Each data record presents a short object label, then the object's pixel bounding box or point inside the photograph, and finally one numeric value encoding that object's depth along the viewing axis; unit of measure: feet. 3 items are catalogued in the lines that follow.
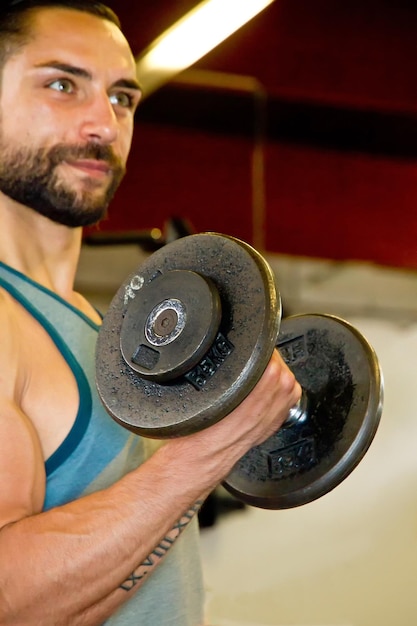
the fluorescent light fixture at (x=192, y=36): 7.42
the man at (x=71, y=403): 3.54
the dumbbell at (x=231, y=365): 3.49
